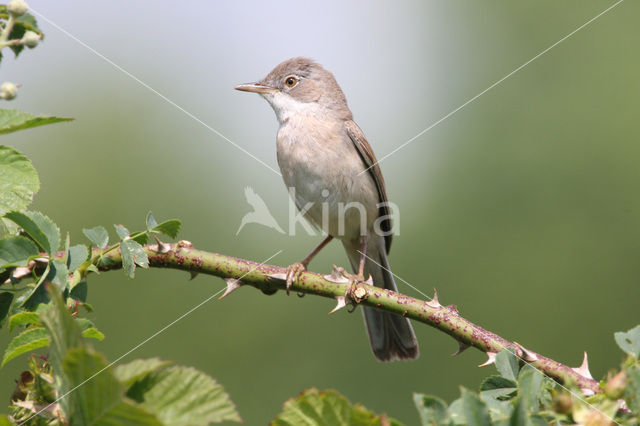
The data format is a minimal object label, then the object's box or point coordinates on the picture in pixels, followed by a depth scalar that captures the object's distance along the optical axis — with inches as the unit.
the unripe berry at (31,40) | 80.0
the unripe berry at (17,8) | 81.7
